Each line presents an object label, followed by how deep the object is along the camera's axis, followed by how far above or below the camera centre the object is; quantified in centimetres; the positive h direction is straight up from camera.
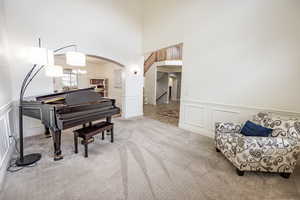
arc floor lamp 204 +51
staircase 715 +203
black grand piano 213 -38
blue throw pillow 214 -66
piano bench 236 -80
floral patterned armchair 186 -86
